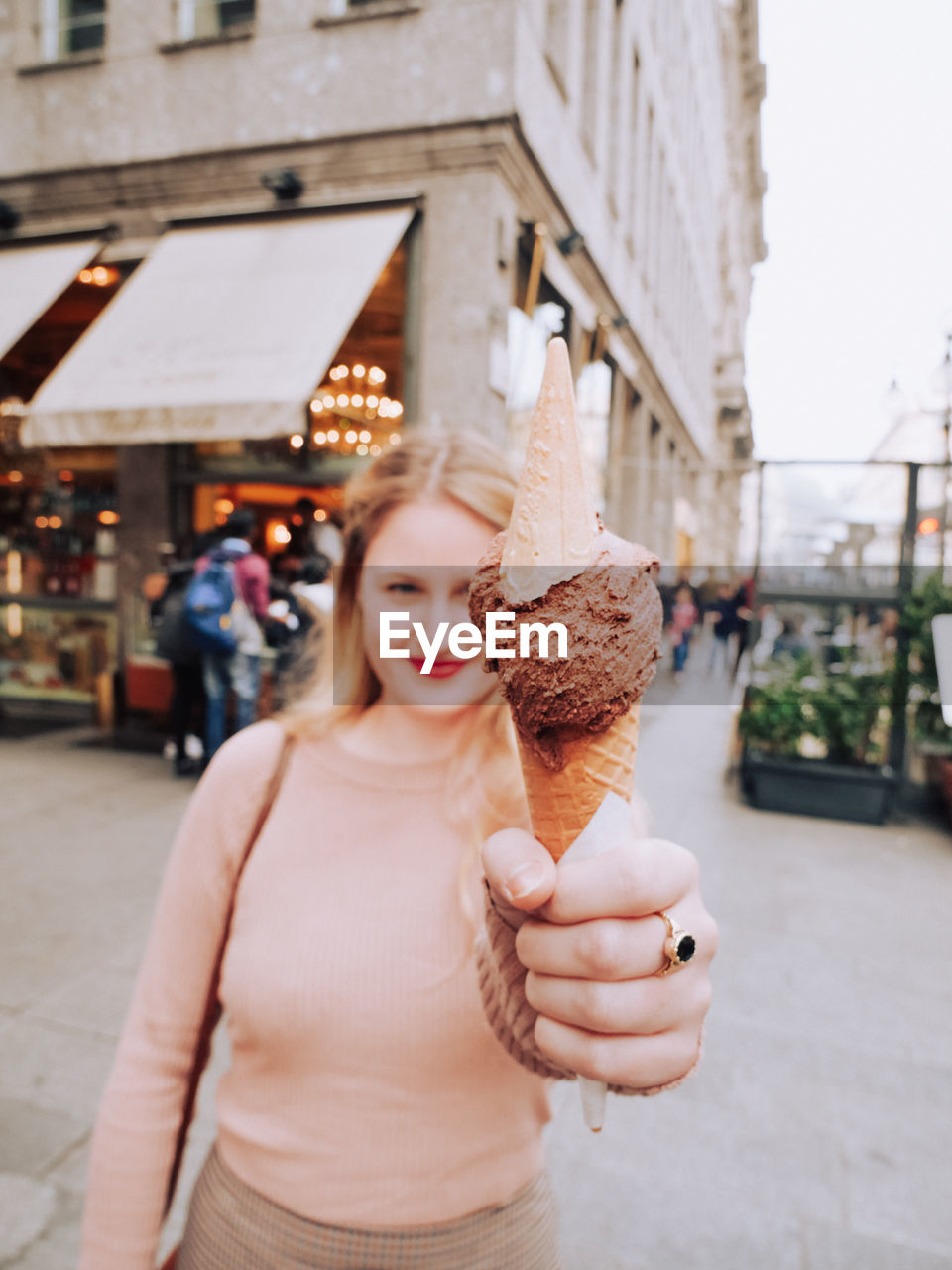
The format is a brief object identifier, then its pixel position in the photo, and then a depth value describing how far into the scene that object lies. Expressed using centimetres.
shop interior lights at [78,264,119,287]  907
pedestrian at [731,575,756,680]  768
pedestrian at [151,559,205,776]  686
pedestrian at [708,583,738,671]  827
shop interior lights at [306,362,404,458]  825
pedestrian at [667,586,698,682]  653
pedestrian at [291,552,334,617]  651
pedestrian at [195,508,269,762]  690
